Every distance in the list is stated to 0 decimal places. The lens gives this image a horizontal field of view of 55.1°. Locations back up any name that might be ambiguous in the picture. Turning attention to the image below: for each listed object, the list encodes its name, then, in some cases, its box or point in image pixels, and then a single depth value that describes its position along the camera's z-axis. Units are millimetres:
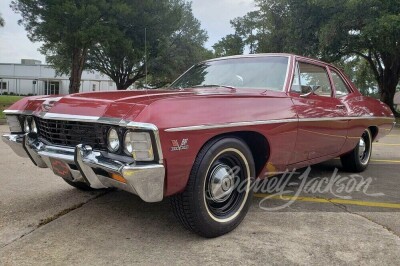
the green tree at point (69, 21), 19406
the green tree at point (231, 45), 44500
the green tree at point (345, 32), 17219
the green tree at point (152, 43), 22641
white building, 64519
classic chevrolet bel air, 2686
